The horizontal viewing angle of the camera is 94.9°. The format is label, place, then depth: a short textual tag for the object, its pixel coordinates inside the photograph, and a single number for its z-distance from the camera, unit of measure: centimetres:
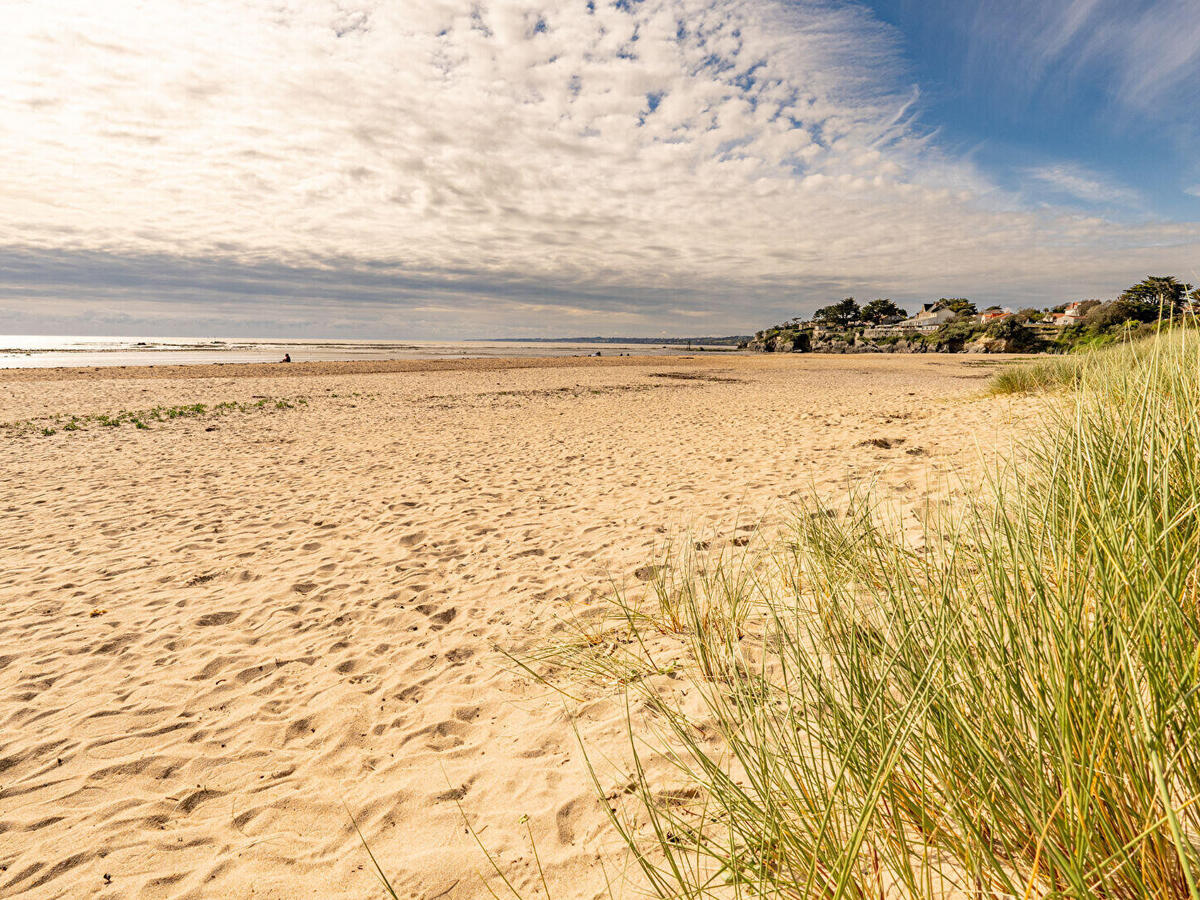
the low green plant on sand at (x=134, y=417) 1314
